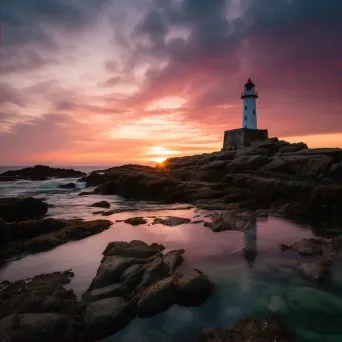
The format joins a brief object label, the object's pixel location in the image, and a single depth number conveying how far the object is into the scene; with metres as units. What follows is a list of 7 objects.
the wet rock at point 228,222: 15.15
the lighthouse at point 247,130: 46.69
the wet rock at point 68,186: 45.66
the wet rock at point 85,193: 34.16
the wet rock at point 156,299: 7.19
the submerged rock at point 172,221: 16.70
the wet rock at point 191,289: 7.75
